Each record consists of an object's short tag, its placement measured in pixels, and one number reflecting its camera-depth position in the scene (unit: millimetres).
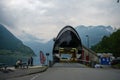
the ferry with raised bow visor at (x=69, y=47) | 27271
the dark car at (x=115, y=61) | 29730
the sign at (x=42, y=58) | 16171
